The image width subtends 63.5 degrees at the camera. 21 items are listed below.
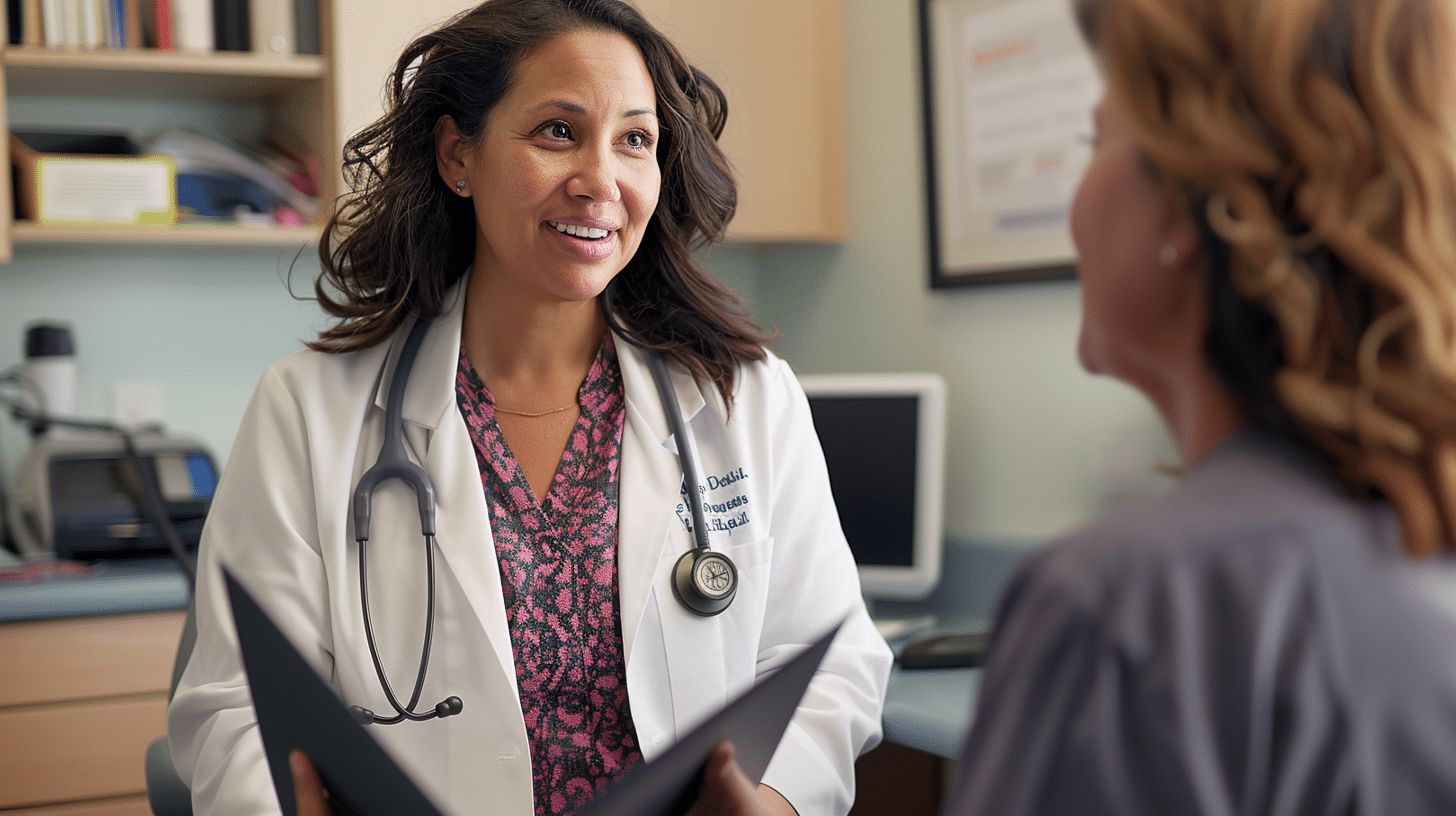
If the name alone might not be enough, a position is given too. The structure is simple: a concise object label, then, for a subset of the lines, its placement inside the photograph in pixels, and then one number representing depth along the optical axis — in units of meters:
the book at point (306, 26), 2.41
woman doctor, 1.17
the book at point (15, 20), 2.24
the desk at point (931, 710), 1.52
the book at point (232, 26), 2.36
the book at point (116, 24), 2.28
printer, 2.14
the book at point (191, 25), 2.32
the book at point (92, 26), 2.26
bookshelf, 2.24
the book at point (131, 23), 2.29
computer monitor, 2.13
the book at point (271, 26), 2.35
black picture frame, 2.09
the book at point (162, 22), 2.31
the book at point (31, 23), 2.22
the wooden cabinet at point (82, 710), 1.96
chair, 1.36
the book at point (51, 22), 2.23
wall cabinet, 2.49
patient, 0.46
